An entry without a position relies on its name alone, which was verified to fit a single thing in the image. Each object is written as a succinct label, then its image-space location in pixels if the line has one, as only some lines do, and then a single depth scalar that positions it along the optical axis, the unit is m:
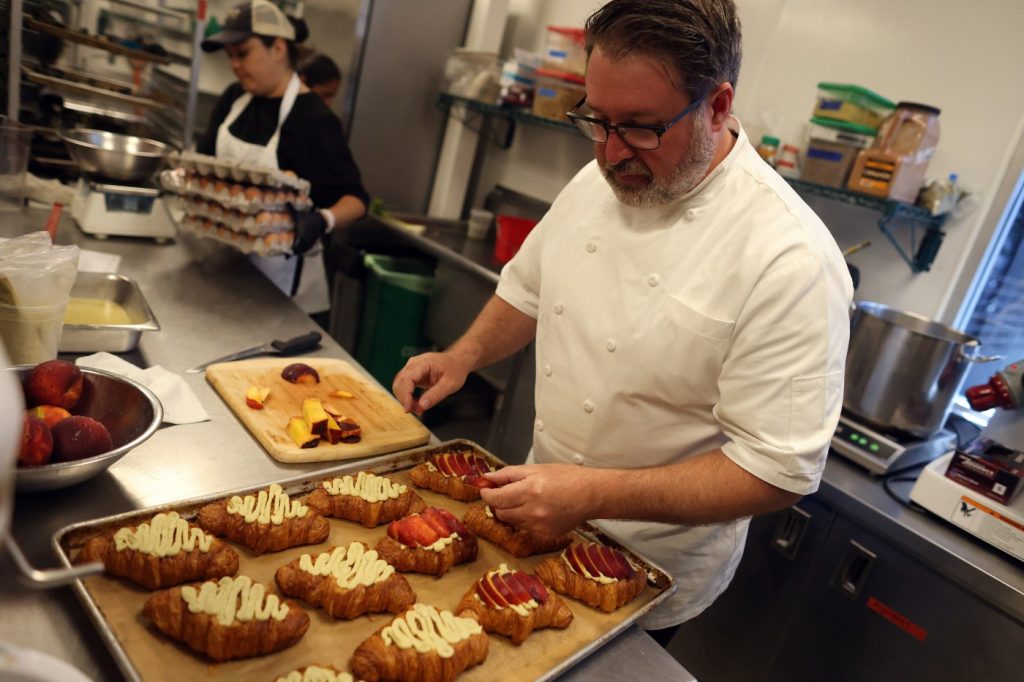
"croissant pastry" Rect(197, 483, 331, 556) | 1.18
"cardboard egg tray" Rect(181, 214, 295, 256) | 2.45
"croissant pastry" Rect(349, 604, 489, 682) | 0.99
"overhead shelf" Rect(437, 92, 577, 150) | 3.69
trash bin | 3.79
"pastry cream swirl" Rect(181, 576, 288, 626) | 0.97
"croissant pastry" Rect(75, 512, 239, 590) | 1.04
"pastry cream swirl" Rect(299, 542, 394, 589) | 1.12
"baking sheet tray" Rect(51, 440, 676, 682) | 0.95
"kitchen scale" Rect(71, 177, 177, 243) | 2.60
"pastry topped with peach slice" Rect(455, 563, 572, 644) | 1.12
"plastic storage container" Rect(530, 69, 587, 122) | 3.55
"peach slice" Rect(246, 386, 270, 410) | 1.65
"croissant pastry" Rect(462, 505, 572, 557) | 1.35
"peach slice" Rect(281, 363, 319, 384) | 1.81
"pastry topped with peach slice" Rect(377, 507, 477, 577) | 1.23
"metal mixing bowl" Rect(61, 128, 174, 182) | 2.52
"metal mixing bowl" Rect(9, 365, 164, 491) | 1.32
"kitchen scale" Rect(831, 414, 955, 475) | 2.16
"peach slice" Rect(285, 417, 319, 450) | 1.54
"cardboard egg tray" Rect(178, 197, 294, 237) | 2.40
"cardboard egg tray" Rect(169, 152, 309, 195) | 2.32
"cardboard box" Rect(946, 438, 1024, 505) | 1.88
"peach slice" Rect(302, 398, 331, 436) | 1.57
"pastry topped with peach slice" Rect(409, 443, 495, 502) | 1.48
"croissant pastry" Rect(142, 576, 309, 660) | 0.95
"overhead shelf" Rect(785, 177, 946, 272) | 2.42
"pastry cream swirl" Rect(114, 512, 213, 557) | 1.05
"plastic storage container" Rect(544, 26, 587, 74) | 3.52
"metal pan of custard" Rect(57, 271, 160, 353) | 1.72
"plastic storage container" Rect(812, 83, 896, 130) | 2.49
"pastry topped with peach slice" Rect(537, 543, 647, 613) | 1.24
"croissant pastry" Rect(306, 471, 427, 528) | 1.32
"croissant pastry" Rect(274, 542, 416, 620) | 1.09
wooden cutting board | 1.55
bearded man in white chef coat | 1.28
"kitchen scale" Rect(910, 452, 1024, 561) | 1.84
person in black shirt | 2.81
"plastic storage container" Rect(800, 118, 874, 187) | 2.52
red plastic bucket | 3.51
